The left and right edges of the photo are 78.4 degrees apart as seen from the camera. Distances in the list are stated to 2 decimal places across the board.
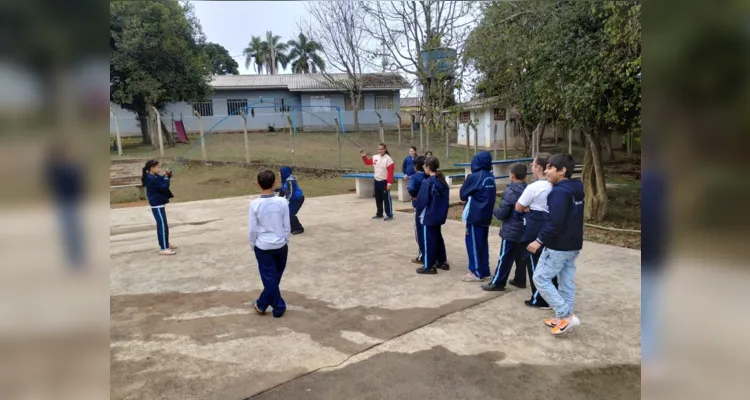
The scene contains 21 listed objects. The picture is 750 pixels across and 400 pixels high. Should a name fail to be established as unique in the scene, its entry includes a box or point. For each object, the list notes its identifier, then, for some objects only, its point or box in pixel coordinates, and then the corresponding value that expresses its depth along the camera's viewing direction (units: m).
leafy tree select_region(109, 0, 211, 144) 10.52
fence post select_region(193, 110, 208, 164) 14.99
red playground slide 18.20
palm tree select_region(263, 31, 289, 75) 44.22
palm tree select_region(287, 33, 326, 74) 25.48
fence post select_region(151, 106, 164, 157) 14.07
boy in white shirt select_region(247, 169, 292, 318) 3.96
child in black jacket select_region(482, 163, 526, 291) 4.39
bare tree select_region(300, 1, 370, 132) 19.94
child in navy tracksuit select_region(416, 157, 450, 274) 5.10
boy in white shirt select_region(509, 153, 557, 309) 3.96
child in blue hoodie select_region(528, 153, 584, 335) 3.45
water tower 15.40
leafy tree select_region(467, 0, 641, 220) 5.78
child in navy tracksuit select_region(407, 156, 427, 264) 5.45
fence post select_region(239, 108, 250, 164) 14.64
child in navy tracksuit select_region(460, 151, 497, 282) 4.75
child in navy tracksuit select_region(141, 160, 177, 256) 6.12
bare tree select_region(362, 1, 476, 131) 15.10
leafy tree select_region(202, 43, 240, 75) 19.48
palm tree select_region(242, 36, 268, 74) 44.53
